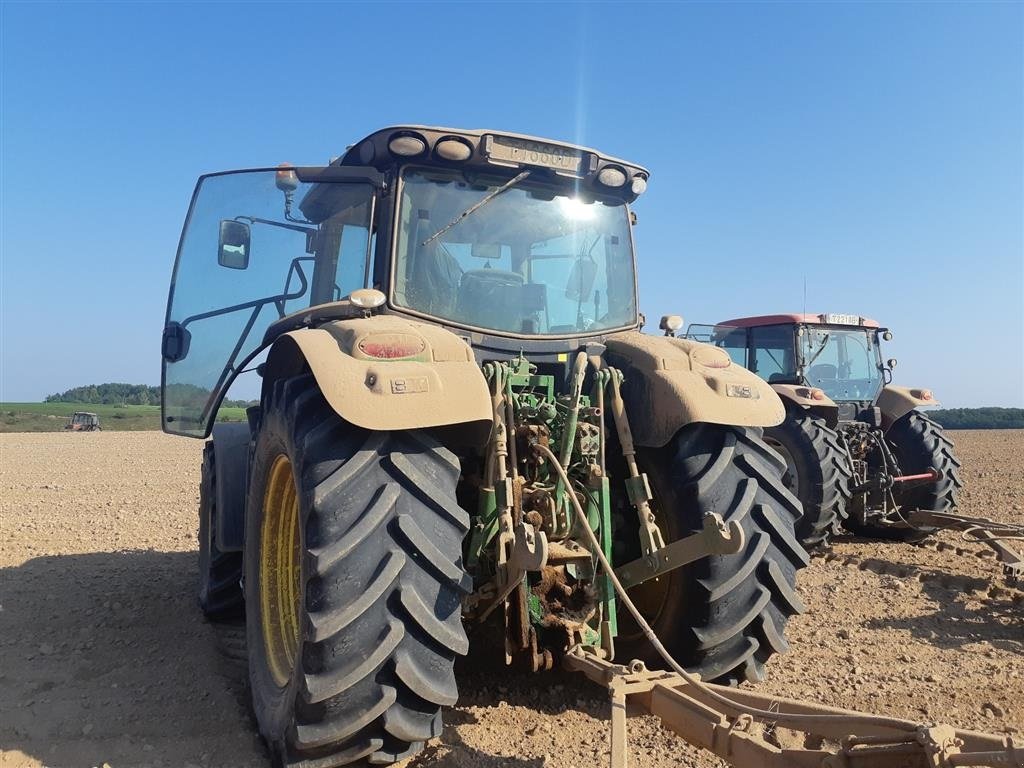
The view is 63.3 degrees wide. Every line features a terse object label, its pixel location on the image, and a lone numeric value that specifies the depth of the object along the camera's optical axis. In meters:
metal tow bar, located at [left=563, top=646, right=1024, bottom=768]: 1.75
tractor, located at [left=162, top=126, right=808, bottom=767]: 2.54
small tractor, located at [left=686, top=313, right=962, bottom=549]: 7.41
